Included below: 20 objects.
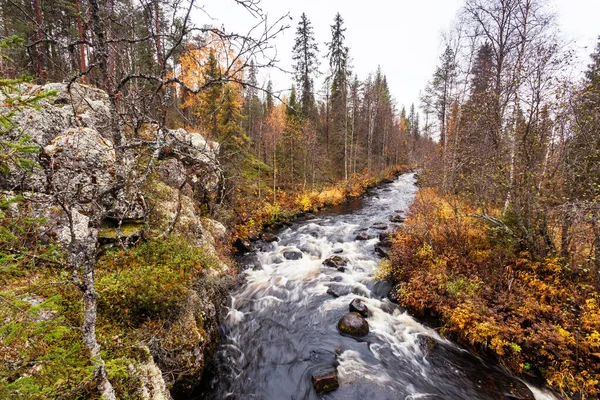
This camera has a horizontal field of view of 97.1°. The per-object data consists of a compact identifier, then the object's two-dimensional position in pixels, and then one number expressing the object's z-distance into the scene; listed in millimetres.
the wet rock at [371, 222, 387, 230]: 16195
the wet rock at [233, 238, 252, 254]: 13680
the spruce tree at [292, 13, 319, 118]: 30125
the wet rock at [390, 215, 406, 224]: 17091
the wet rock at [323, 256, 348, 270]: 12031
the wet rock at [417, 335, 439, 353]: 7502
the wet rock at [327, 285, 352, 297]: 9979
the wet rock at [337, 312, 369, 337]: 8023
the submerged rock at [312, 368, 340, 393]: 6205
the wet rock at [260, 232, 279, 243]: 15197
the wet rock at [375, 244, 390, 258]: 12159
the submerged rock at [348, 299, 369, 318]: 8781
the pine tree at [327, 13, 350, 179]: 30109
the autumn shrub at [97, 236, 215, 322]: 4871
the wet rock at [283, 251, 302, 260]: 13086
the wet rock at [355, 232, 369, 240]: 14614
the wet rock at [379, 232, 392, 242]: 13680
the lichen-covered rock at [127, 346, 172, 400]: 3941
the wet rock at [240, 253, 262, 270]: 12266
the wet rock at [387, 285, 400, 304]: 9388
